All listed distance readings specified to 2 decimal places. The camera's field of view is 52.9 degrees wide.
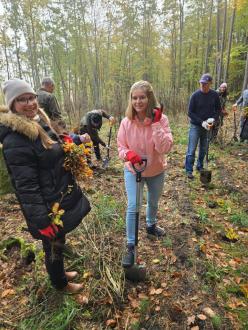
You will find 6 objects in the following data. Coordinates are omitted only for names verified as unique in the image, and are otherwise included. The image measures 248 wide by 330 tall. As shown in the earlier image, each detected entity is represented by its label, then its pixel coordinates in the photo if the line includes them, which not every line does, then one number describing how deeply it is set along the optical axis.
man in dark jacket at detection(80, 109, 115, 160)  6.03
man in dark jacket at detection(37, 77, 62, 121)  5.44
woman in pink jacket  2.61
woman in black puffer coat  1.75
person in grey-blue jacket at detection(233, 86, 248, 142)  6.33
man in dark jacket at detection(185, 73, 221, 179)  5.13
